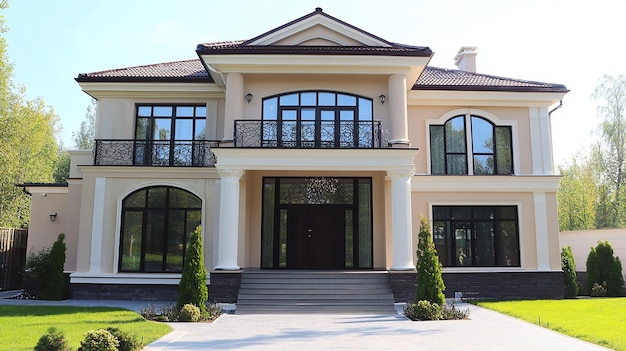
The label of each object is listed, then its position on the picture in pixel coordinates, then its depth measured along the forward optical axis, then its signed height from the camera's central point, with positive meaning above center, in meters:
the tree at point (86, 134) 41.56 +9.24
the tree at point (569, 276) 16.09 -0.98
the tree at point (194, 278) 11.74 -0.83
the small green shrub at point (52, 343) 6.73 -1.35
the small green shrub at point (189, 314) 10.92 -1.55
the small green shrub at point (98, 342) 6.72 -1.34
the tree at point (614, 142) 33.00 +6.99
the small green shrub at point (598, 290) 16.75 -1.47
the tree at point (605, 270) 16.80 -0.81
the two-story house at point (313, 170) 14.93 +2.34
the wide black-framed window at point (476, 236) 16.06 +0.31
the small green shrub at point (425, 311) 11.20 -1.50
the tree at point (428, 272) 11.95 -0.65
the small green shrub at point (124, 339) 7.22 -1.40
